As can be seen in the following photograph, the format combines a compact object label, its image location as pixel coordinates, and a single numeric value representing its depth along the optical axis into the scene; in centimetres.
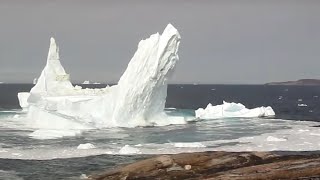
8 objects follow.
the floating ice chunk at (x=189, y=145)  3678
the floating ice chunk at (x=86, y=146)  3574
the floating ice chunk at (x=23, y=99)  7879
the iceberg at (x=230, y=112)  7344
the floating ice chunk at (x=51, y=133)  4328
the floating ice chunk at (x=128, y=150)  3359
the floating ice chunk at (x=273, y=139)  4047
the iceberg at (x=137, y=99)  5441
